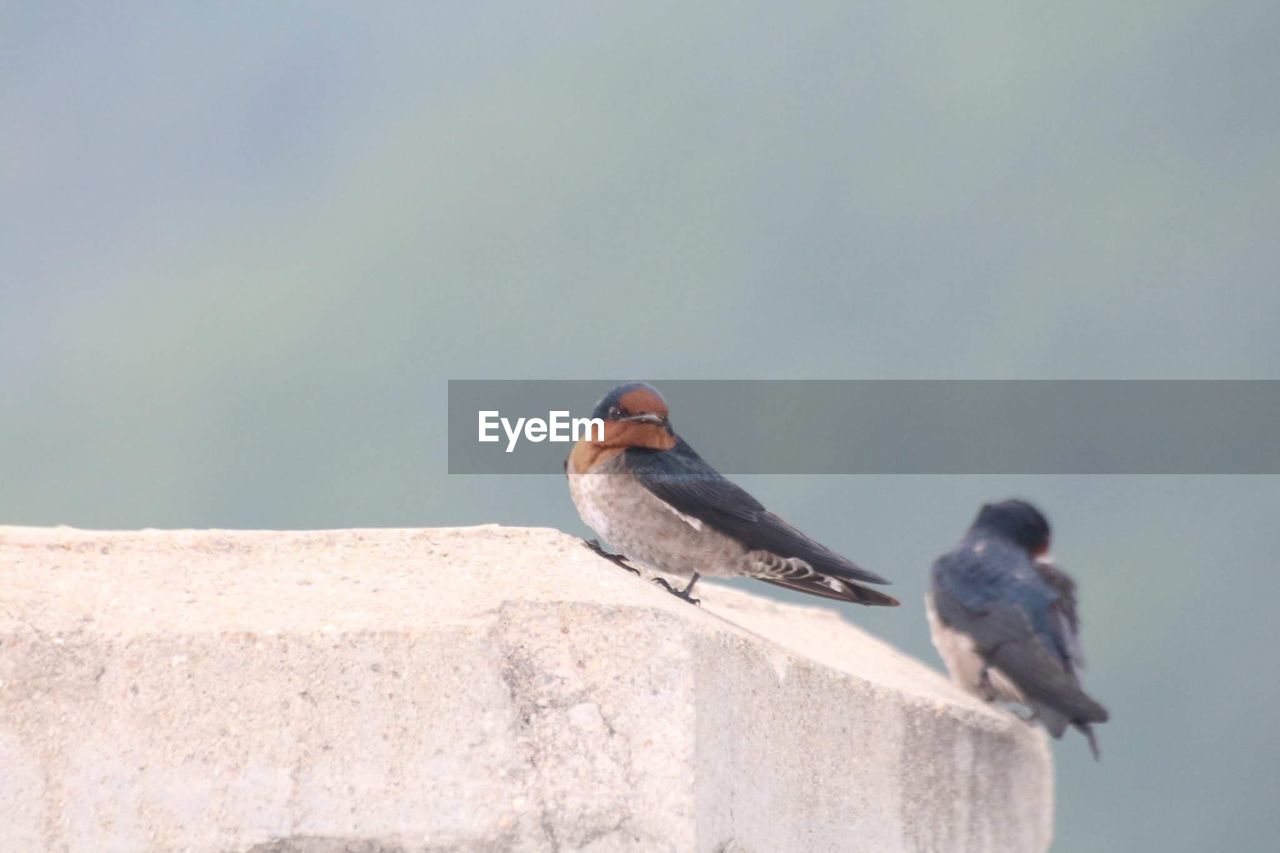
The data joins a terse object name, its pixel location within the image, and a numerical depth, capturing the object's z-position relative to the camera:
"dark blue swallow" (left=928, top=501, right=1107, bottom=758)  10.09
